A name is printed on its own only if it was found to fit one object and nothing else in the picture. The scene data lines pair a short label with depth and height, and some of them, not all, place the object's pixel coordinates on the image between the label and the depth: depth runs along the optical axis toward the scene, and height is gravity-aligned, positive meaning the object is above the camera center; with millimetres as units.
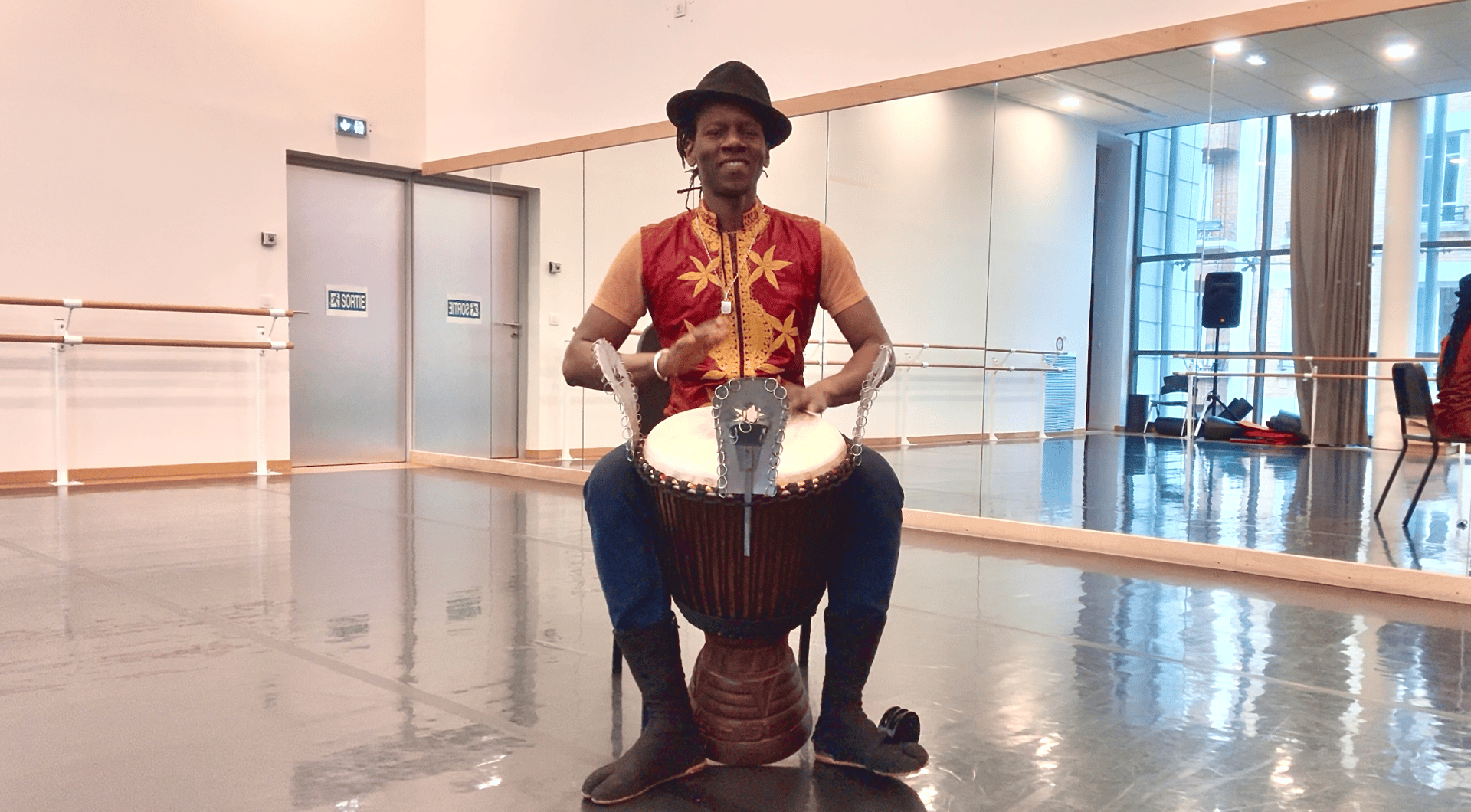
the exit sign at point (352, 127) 7203 +1555
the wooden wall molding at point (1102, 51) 3723 +1299
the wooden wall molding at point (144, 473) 5914 -796
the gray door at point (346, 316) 7223 +231
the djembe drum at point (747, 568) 1687 -365
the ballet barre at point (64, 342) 5692 +14
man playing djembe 1743 -1
